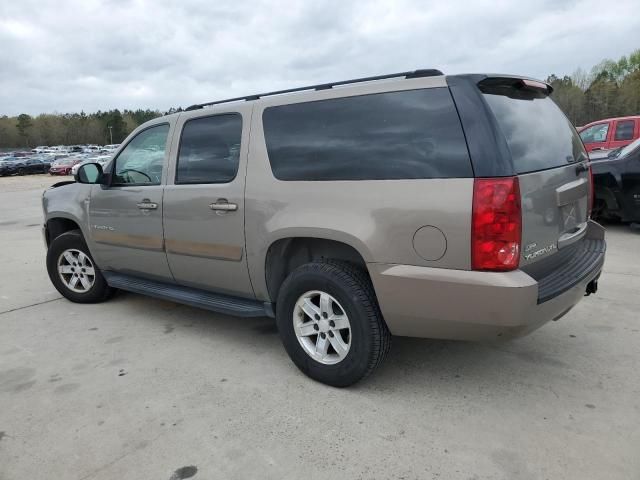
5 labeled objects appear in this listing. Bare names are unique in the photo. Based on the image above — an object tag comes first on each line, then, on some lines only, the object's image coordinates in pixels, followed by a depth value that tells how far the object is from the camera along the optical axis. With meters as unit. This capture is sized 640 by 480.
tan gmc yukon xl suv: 2.49
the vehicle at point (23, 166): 36.81
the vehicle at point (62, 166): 35.12
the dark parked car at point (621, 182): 7.11
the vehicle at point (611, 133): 10.69
